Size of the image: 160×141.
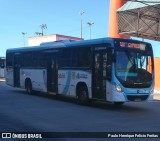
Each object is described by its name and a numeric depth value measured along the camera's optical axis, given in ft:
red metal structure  118.52
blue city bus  53.78
